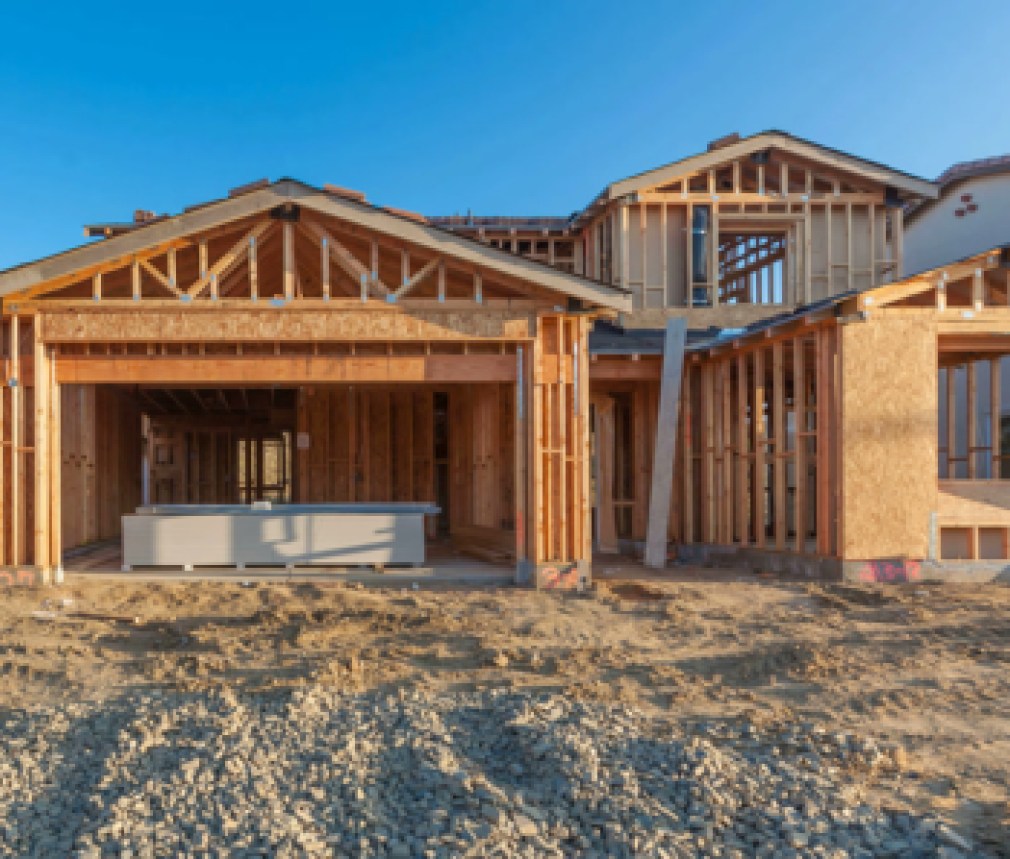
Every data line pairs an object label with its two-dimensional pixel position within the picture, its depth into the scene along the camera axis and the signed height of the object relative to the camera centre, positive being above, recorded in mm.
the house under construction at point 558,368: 9688 +1075
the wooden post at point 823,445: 10336 -173
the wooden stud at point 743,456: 12133 -380
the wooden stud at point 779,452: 11141 -297
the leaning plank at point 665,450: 12414 -269
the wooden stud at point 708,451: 12945 -305
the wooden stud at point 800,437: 10805 -53
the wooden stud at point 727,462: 12570 -498
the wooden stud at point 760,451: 11586 -288
